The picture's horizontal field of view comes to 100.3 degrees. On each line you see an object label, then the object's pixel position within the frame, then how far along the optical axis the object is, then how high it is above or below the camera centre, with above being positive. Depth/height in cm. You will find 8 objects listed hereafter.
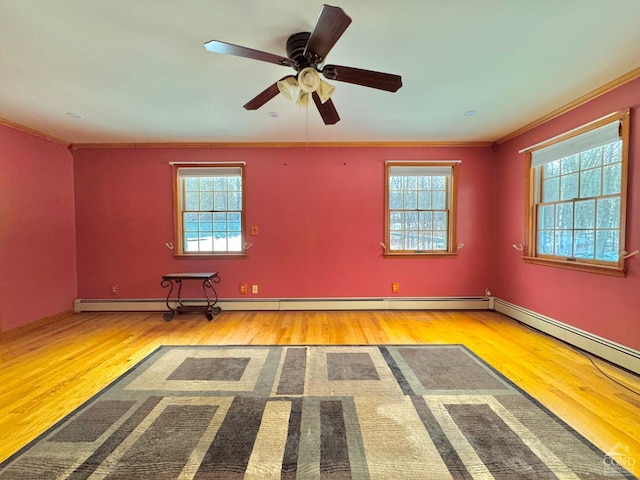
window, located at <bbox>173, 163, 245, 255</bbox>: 400 +22
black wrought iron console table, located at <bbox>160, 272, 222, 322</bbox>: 361 -93
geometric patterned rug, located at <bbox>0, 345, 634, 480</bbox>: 133 -118
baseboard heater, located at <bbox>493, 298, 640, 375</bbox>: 225 -107
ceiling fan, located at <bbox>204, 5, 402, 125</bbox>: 145 +101
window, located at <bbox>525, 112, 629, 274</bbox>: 237 +35
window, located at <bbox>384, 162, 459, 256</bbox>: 400 +22
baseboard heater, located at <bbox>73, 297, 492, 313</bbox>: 398 -110
